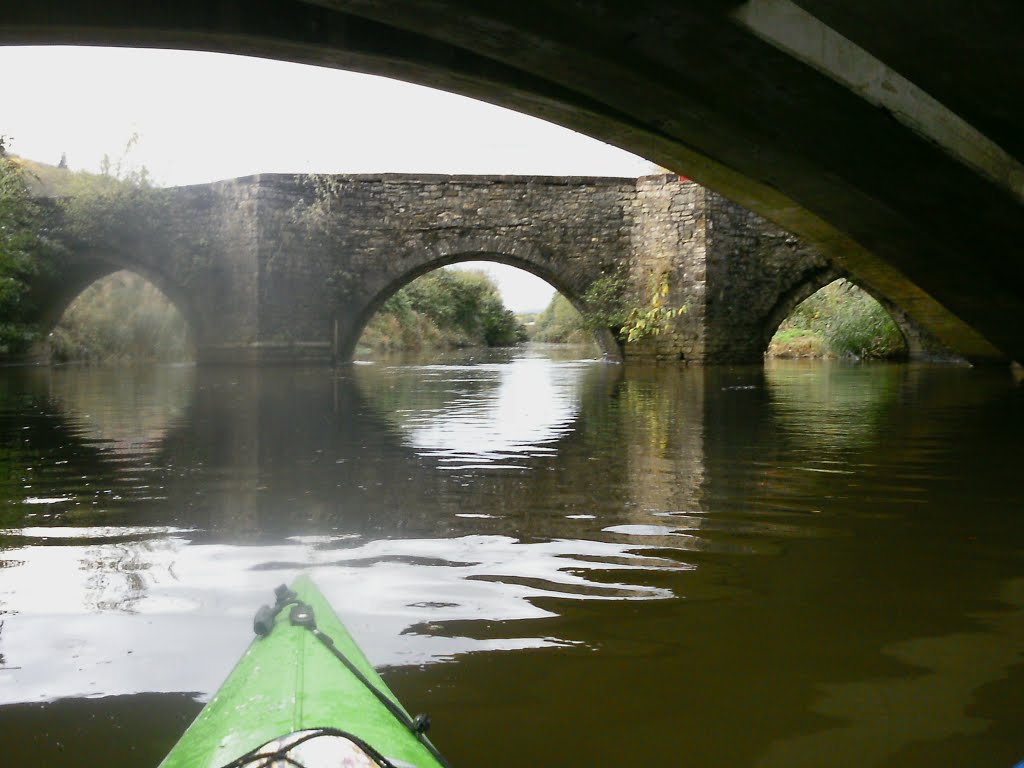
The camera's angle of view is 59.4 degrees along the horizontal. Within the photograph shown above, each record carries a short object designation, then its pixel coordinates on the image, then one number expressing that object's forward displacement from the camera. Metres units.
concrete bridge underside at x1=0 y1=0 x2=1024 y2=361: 4.54
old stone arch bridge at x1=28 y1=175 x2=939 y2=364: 16.67
